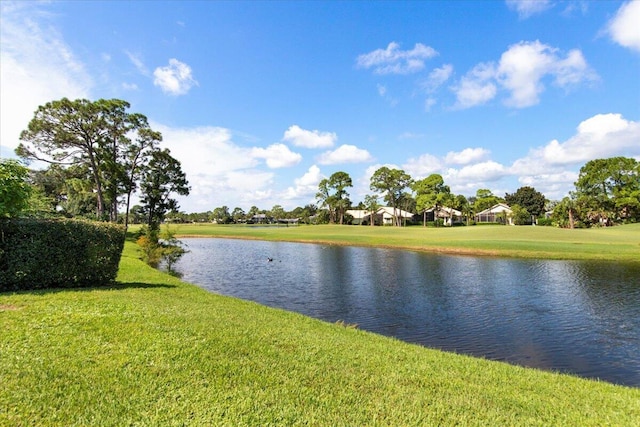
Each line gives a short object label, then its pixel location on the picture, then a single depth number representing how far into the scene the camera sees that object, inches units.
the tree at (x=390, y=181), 3693.4
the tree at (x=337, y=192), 3941.9
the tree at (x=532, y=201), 4315.9
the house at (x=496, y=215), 3835.1
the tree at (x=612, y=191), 2822.3
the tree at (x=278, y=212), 6240.2
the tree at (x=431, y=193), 3412.9
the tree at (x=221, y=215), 6363.2
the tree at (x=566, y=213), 2815.0
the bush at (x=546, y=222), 3278.5
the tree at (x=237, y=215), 6499.0
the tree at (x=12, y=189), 358.3
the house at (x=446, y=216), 4071.6
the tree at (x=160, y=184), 2012.9
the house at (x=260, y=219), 6540.4
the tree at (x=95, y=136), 1302.9
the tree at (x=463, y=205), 3804.6
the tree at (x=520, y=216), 3548.2
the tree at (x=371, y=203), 3818.9
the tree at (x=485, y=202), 4557.1
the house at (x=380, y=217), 4334.6
